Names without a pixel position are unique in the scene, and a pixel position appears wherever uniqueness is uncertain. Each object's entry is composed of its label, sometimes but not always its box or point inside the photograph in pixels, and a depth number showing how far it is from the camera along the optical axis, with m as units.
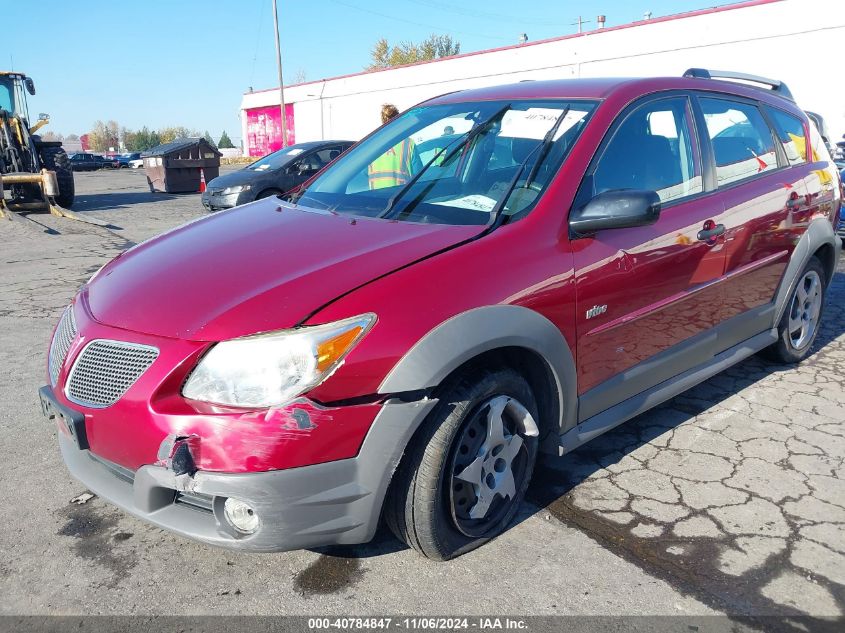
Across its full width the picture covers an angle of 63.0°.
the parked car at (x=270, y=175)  11.95
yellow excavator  13.76
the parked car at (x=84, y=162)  44.83
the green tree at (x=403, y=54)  64.44
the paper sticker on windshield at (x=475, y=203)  2.78
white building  16.48
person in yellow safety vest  3.24
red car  2.12
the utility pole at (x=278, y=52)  33.38
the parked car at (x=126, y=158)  48.97
